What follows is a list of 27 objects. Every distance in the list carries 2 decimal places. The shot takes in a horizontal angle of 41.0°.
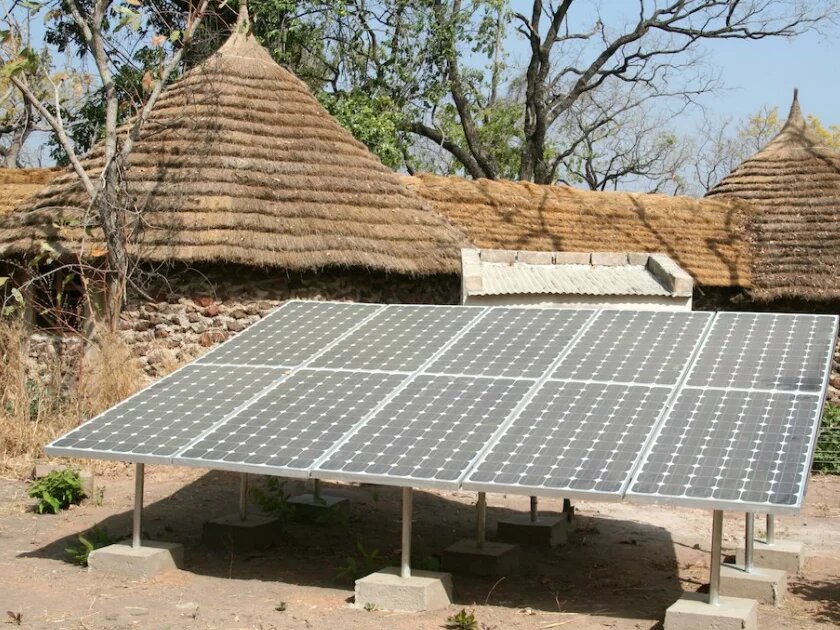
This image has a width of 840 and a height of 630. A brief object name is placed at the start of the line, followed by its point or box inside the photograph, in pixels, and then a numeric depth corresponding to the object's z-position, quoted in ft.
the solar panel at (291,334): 28.07
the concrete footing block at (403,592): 22.94
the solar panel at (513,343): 25.73
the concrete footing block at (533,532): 30.63
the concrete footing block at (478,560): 26.91
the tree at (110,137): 45.50
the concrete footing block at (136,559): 25.22
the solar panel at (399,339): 26.78
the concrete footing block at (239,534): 28.86
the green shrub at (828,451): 45.50
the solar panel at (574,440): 20.65
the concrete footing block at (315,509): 32.48
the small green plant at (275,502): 30.89
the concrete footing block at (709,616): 20.72
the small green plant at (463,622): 21.54
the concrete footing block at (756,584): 24.53
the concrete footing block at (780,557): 27.22
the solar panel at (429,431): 21.68
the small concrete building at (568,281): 42.83
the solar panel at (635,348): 24.58
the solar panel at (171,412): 24.12
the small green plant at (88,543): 26.45
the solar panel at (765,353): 23.26
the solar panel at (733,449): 19.57
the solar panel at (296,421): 22.91
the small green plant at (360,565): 25.57
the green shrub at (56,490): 32.96
